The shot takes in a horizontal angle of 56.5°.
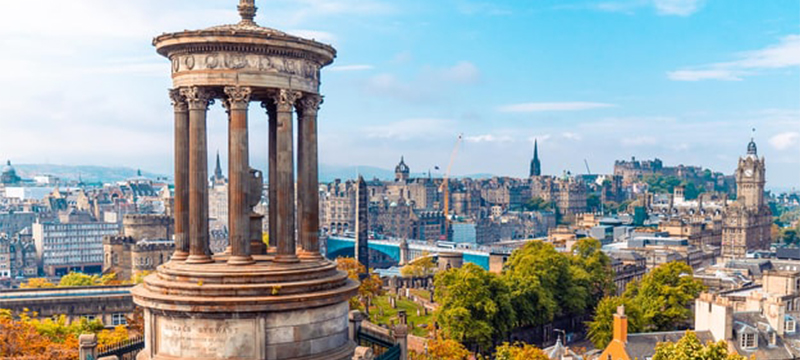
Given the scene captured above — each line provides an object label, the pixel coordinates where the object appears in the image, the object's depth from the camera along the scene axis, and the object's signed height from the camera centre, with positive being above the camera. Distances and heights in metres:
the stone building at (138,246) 100.06 -11.85
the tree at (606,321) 68.44 -14.95
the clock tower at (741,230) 169.12 -16.46
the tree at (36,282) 93.14 -15.53
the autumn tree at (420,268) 116.81 -17.15
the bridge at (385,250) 164.12 -20.73
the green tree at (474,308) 66.56 -13.39
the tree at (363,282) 76.31 -13.10
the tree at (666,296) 74.00 -13.93
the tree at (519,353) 53.84 -14.16
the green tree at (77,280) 90.50 -14.67
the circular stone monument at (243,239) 20.36 -2.30
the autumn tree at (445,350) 55.31 -14.25
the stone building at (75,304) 64.12 -12.39
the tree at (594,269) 89.31 -13.40
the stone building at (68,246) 175.00 -20.13
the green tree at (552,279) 77.38 -12.79
